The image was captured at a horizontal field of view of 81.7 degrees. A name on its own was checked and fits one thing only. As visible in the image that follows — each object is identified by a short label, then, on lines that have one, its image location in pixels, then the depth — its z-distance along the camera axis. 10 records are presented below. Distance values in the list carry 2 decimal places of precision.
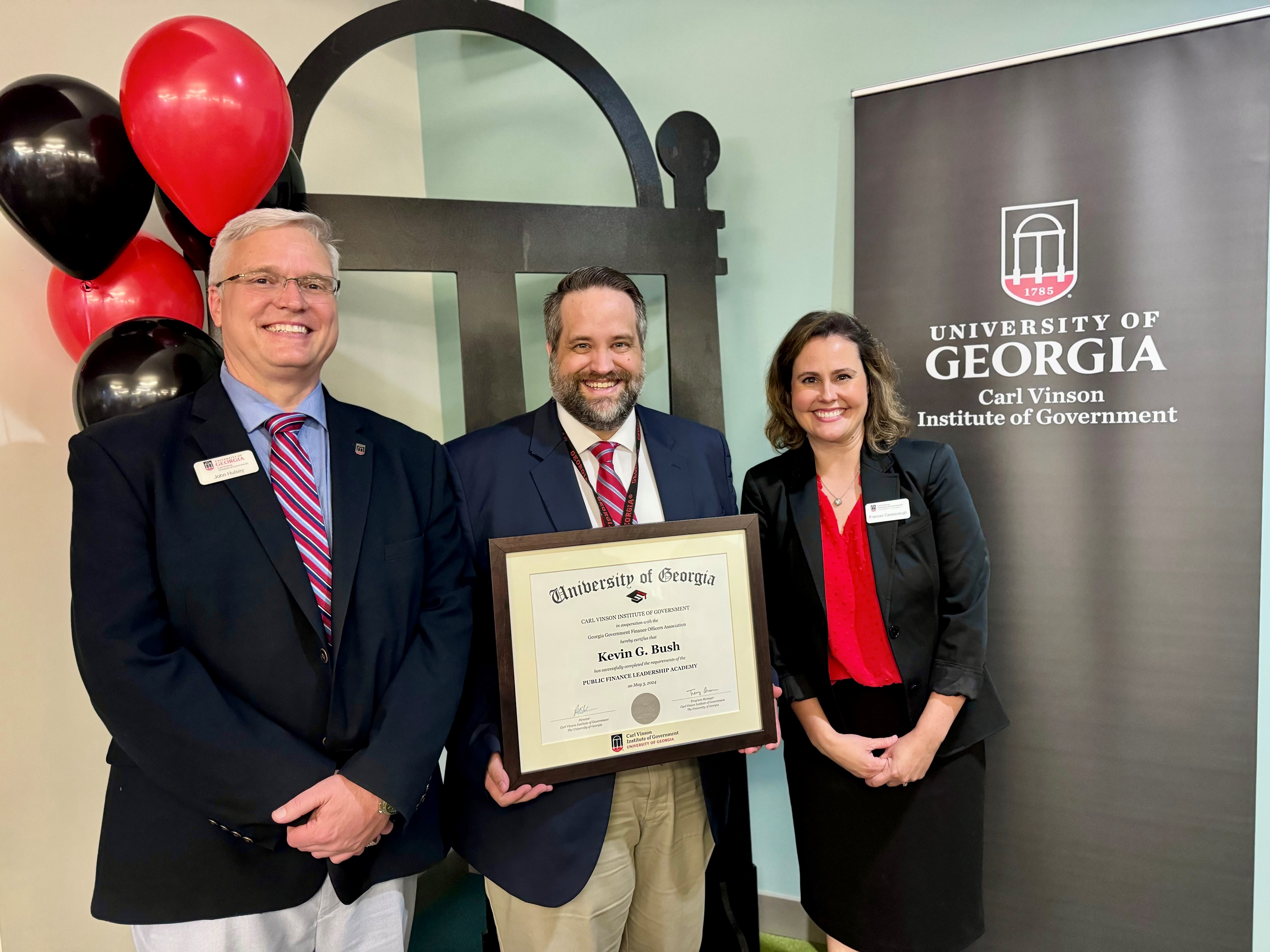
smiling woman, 1.87
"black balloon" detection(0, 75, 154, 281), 1.56
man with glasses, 1.25
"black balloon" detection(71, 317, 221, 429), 1.62
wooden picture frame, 1.49
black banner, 2.09
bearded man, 1.58
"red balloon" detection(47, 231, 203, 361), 1.81
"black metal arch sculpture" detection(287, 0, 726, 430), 2.12
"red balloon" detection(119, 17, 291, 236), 1.61
